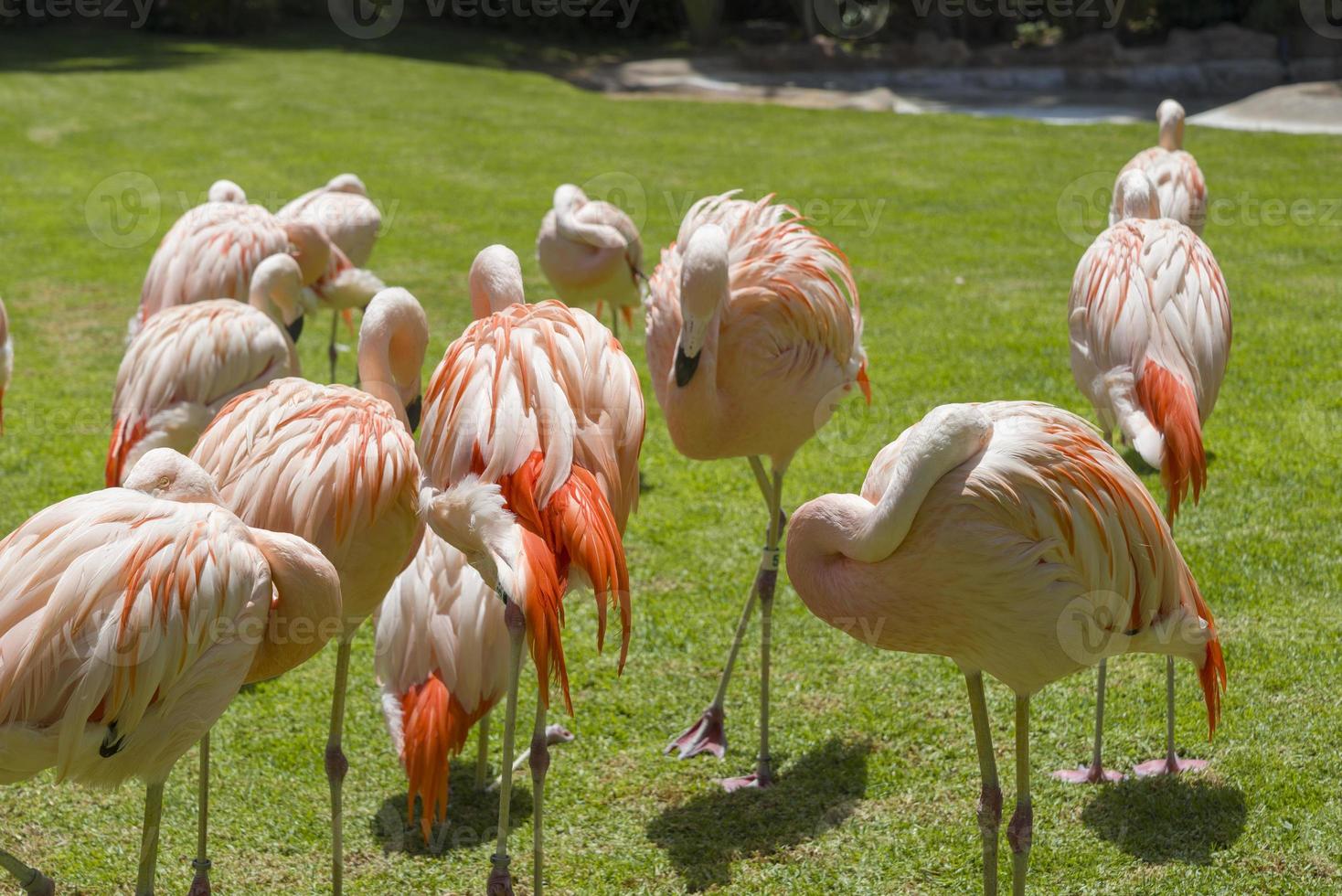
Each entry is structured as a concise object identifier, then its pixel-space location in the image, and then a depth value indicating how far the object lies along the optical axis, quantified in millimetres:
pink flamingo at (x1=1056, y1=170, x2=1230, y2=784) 3947
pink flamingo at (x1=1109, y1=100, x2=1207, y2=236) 7297
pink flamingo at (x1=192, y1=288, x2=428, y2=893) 3422
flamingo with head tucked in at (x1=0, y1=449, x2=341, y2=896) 2750
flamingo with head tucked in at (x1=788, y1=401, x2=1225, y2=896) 3057
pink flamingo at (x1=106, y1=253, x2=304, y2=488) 4844
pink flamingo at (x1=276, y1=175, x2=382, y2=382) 7449
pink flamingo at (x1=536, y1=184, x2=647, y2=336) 7449
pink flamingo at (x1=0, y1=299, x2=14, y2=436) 5715
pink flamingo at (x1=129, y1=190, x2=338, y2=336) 6070
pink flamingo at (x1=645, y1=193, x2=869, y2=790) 4195
